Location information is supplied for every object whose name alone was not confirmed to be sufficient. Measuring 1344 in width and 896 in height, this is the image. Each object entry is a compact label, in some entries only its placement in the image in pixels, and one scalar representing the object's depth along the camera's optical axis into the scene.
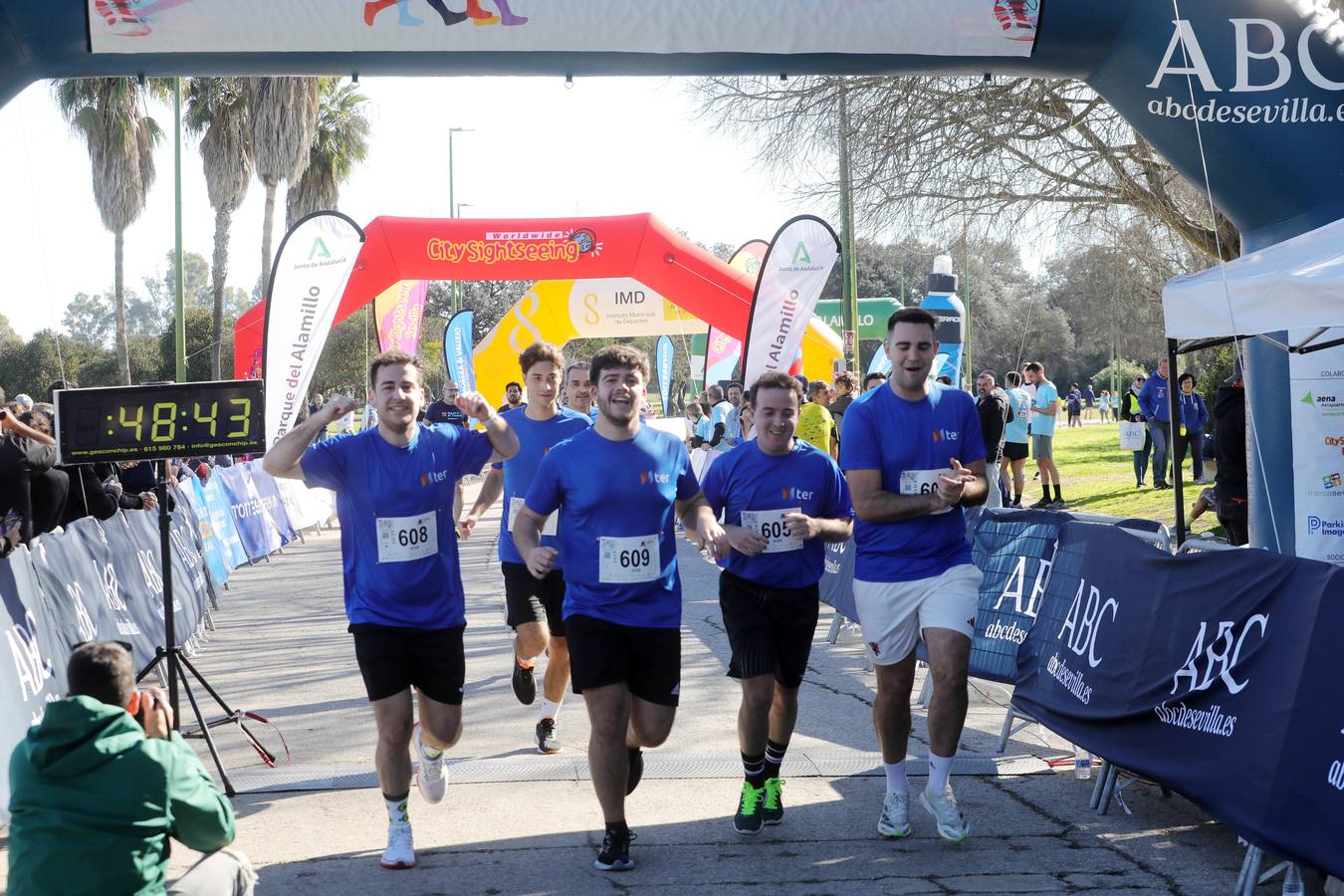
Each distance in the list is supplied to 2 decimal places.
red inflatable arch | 19.81
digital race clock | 7.05
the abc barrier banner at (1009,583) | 7.12
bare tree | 15.13
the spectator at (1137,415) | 20.70
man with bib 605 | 5.77
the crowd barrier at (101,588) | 6.20
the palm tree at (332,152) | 37.47
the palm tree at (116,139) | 32.50
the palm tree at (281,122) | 31.45
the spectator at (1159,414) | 19.45
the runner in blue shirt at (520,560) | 7.33
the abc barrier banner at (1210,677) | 4.64
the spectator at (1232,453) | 10.42
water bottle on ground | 6.59
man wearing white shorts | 5.61
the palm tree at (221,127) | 33.03
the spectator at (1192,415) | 18.84
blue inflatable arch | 8.13
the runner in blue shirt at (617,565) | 5.34
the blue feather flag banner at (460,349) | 29.17
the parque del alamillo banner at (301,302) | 13.66
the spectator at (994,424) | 14.91
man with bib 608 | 5.44
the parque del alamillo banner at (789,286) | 15.85
